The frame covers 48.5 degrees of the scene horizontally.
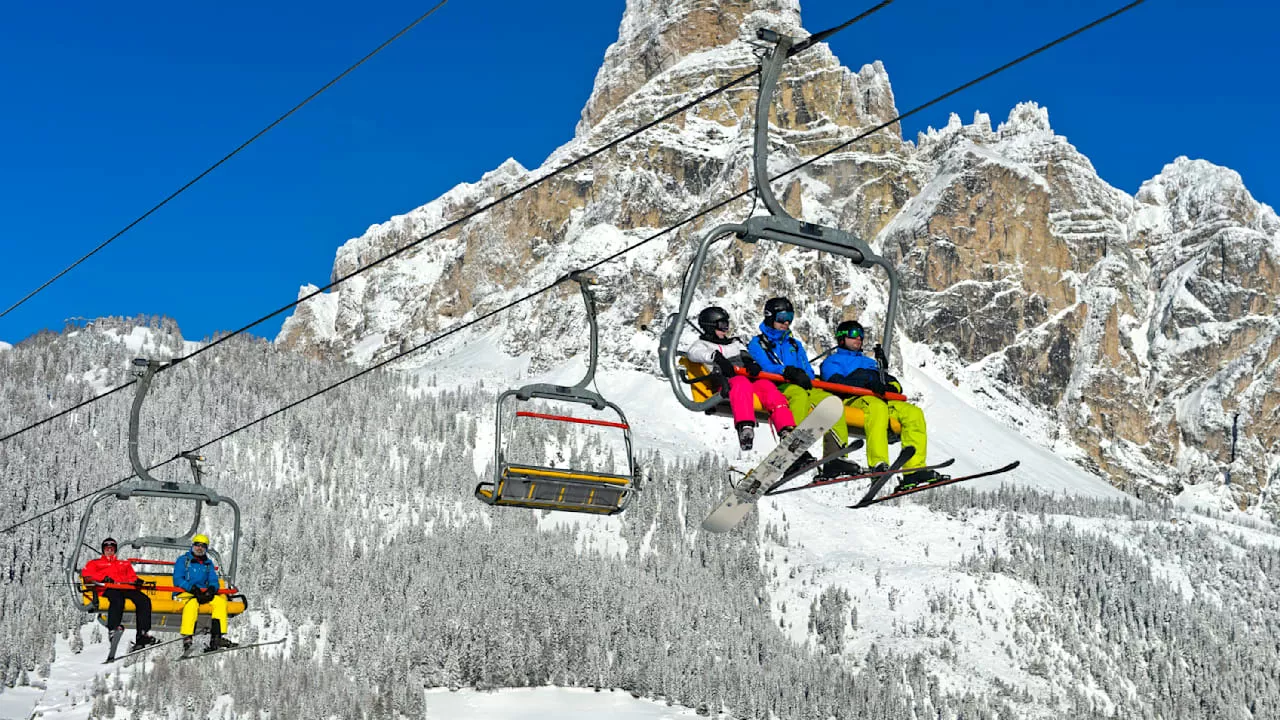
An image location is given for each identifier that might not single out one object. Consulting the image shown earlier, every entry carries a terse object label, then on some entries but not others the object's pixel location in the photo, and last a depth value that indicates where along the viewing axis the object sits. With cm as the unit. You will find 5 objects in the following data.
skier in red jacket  2361
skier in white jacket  1398
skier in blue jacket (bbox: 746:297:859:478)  1410
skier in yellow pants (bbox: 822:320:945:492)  1409
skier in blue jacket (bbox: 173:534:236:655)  2367
